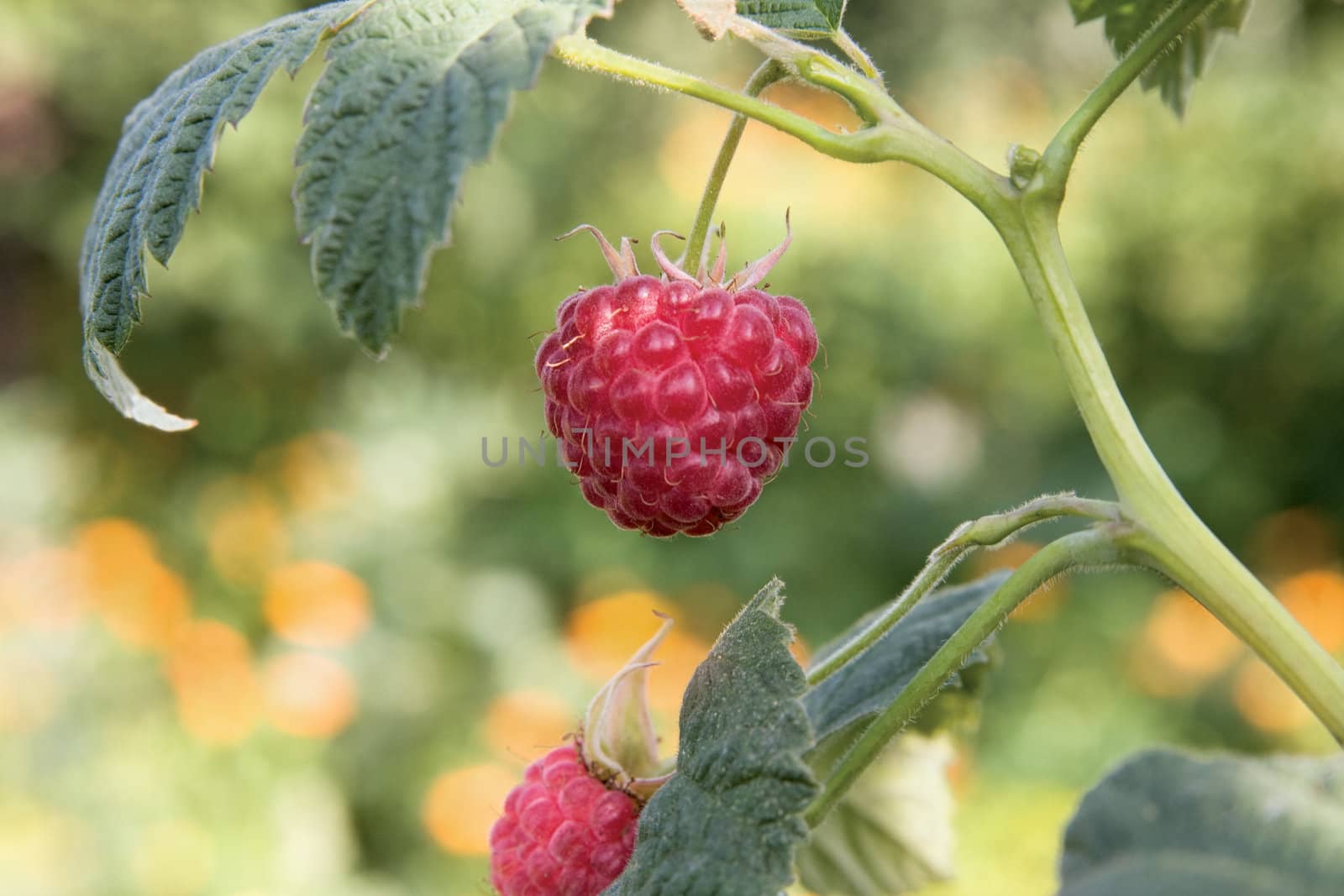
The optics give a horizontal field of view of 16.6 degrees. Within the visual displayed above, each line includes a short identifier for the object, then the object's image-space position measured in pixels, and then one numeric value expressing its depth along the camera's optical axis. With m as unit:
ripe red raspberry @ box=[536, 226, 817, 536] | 0.31
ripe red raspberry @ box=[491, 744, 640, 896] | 0.31
